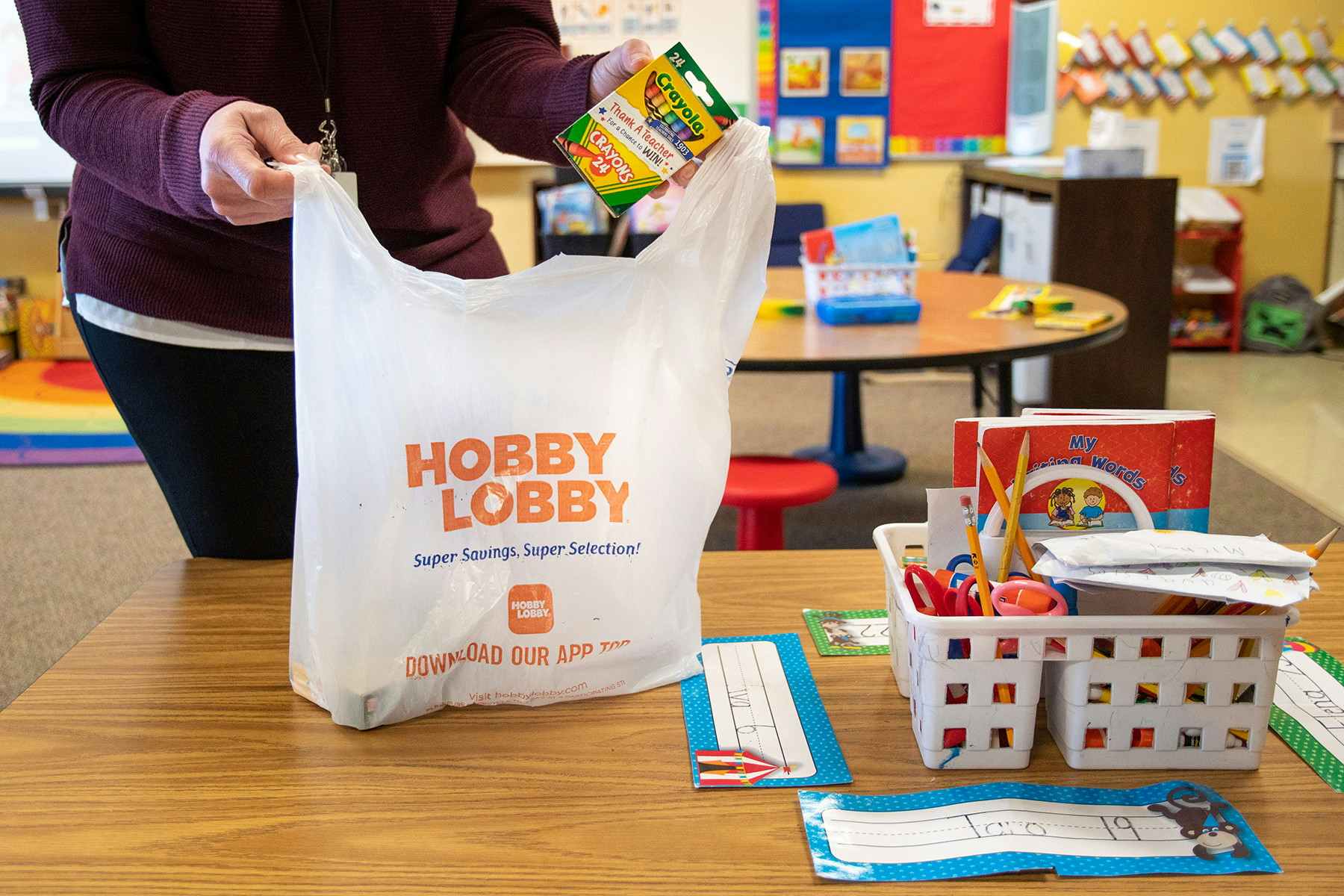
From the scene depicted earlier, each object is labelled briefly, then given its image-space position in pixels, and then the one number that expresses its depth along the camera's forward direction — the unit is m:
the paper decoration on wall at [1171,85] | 5.16
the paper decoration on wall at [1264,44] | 5.13
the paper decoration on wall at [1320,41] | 5.14
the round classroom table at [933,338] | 2.11
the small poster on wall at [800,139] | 5.25
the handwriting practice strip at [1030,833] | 0.64
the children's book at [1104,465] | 0.76
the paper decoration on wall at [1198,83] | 5.18
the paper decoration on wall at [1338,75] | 5.15
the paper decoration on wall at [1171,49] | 5.12
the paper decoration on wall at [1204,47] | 5.13
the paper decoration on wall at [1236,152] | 5.23
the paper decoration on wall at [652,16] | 5.08
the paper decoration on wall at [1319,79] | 5.17
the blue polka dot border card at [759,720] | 0.73
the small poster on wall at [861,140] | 5.24
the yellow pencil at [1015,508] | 0.75
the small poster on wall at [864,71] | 5.16
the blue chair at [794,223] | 4.80
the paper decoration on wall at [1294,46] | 5.14
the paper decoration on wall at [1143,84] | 5.15
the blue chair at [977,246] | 3.93
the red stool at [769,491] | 2.12
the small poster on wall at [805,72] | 5.16
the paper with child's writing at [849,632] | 0.90
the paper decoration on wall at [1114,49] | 5.12
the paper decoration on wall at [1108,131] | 4.13
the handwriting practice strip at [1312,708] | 0.74
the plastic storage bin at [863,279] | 2.54
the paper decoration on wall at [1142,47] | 5.12
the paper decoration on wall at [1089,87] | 5.12
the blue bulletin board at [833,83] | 5.12
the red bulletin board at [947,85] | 5.14
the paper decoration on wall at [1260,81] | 5.15
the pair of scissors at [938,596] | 0.74
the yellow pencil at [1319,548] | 0.74
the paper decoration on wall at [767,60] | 5.11
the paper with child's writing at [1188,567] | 0.67
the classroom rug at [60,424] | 3.85
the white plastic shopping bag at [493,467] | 0.79
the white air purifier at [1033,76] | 4.71
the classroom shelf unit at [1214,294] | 5.12
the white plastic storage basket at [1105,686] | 0.70
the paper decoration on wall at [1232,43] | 5.13
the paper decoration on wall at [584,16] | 5.08
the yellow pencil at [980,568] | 0.72
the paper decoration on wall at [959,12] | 5.11
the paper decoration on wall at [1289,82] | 5.17
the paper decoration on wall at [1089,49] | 5.11
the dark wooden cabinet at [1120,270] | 3.98
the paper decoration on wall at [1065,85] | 5.14
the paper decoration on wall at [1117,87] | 5.15
